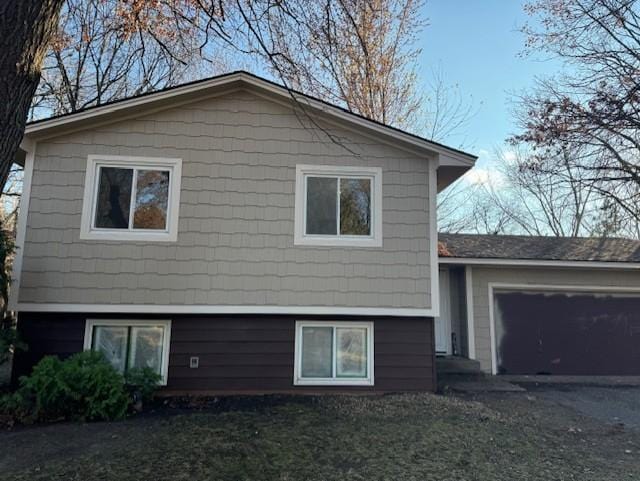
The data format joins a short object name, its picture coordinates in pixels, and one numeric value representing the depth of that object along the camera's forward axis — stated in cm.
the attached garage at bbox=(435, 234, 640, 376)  910
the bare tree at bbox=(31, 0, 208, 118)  1471
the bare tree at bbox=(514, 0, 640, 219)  945
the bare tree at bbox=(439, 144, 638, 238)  1241
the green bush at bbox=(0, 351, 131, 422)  533
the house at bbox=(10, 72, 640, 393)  657
